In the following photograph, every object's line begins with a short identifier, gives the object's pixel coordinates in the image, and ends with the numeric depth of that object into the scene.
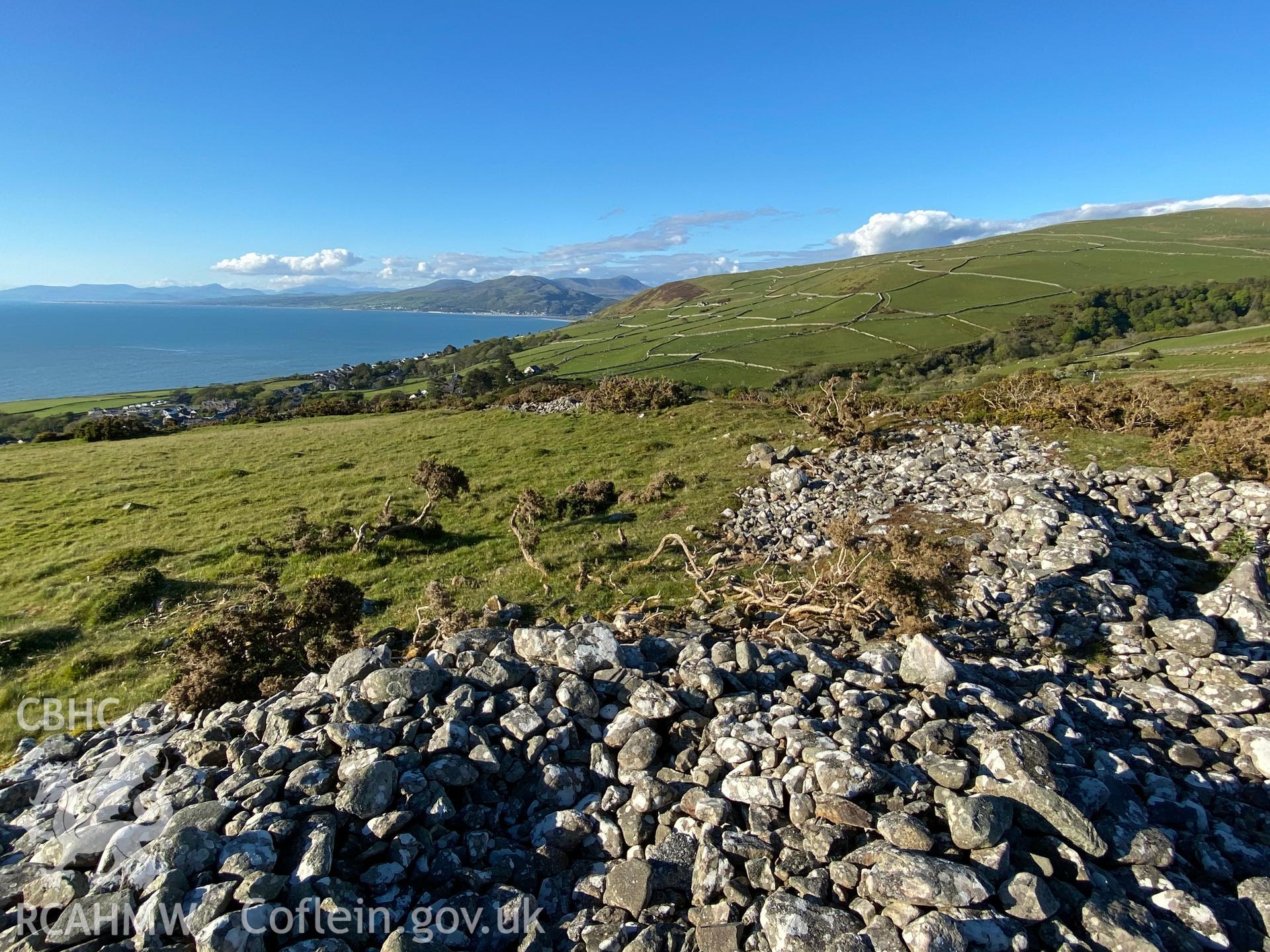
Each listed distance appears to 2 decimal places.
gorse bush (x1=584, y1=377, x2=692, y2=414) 34.56
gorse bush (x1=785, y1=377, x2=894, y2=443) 21.16
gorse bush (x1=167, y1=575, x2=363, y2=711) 8.13
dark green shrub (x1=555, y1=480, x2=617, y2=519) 17.06
